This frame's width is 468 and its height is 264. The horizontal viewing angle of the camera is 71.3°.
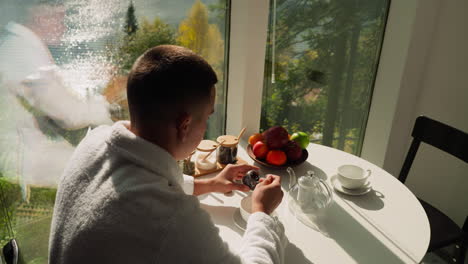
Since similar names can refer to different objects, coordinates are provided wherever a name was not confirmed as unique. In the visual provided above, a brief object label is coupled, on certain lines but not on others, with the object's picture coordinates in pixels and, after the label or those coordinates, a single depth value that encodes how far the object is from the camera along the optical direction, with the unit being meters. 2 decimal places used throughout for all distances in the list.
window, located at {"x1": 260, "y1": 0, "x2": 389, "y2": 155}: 1.71
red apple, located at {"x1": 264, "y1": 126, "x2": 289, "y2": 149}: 1.29
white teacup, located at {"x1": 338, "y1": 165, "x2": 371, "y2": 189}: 1.13
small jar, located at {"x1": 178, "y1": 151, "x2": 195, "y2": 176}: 1.24
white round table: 0.88
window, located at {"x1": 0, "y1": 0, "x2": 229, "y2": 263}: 1.17
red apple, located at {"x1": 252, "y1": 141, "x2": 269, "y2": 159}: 1.31
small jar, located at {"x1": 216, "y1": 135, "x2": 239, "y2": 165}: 1.31
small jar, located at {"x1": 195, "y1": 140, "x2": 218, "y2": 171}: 1.29
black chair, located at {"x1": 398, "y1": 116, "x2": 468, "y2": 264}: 1.36
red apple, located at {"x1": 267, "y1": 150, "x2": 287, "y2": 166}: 1.26
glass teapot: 1.04
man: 0.60
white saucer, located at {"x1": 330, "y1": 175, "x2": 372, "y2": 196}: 1.14
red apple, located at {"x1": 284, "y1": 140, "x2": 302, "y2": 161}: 1.29
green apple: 1.38
